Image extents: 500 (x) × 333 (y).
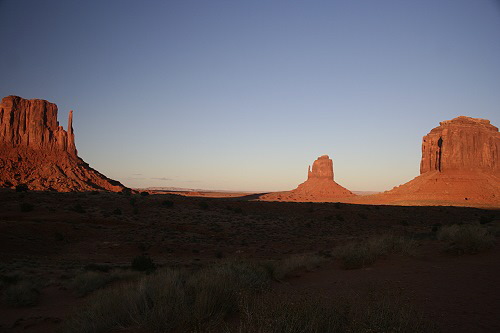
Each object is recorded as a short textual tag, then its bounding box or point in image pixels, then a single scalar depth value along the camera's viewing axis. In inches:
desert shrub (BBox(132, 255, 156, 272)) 581.0
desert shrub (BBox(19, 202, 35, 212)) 1262.3
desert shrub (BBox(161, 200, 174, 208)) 1628.9
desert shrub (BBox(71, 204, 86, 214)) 1330.0
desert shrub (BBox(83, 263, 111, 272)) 583.4
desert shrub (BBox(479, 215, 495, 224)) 1151.6
